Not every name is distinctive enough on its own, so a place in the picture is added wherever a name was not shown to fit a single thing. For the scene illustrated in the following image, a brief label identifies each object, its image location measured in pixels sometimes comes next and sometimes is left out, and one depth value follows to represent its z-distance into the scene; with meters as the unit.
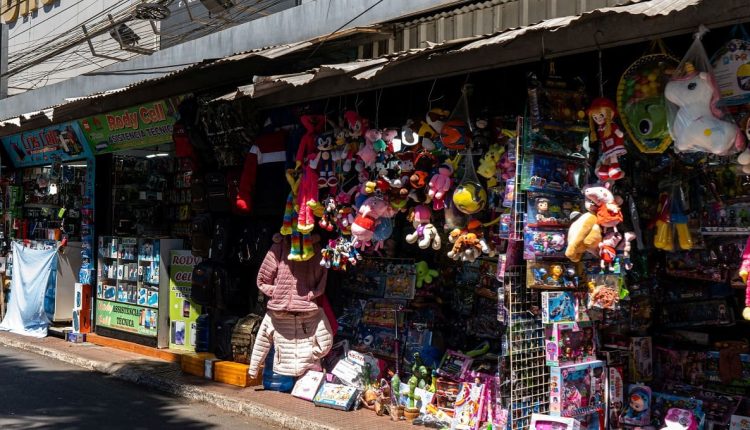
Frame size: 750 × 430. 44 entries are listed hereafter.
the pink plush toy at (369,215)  6.48
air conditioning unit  11.43
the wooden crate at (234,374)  7.95
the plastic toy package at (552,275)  5.14
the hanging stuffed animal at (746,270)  4.26
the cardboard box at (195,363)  8.52
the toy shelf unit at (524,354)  5.10
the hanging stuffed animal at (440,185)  5.96
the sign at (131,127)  9.82
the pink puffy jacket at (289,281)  7.39
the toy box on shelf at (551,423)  4.99
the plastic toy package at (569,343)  5.15
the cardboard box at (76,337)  11.32
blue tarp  12.20
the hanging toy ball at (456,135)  5.89
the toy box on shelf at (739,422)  4.89
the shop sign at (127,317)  10.20
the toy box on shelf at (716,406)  5.18
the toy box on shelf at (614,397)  5.42
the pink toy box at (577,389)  5.12
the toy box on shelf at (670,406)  5.16
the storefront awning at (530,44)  4.22
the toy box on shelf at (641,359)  5.62
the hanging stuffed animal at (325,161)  7.04
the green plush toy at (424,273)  7.03
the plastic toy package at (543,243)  5.12
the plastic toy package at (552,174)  5.12
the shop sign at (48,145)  11.84
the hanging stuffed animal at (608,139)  4.99
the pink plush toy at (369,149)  6.52
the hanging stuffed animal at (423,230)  6.13
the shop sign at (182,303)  9.52
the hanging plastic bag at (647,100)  4.79
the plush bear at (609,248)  4.96
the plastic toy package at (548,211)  5.14
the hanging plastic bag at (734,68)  4.39
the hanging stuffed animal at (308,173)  7.07
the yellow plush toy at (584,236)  4.96
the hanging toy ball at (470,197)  5.70
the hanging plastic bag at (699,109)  4.35
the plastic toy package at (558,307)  5.16
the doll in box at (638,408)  5.35
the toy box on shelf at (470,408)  5.90
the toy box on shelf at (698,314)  5.45
